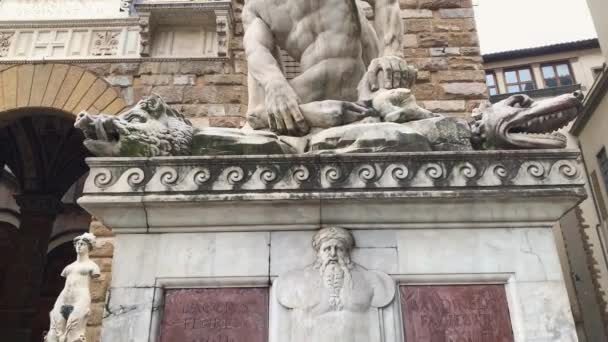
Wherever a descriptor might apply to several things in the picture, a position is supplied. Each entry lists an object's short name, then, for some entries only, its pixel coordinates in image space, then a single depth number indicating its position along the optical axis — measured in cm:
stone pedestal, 240
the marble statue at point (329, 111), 267
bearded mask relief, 221
